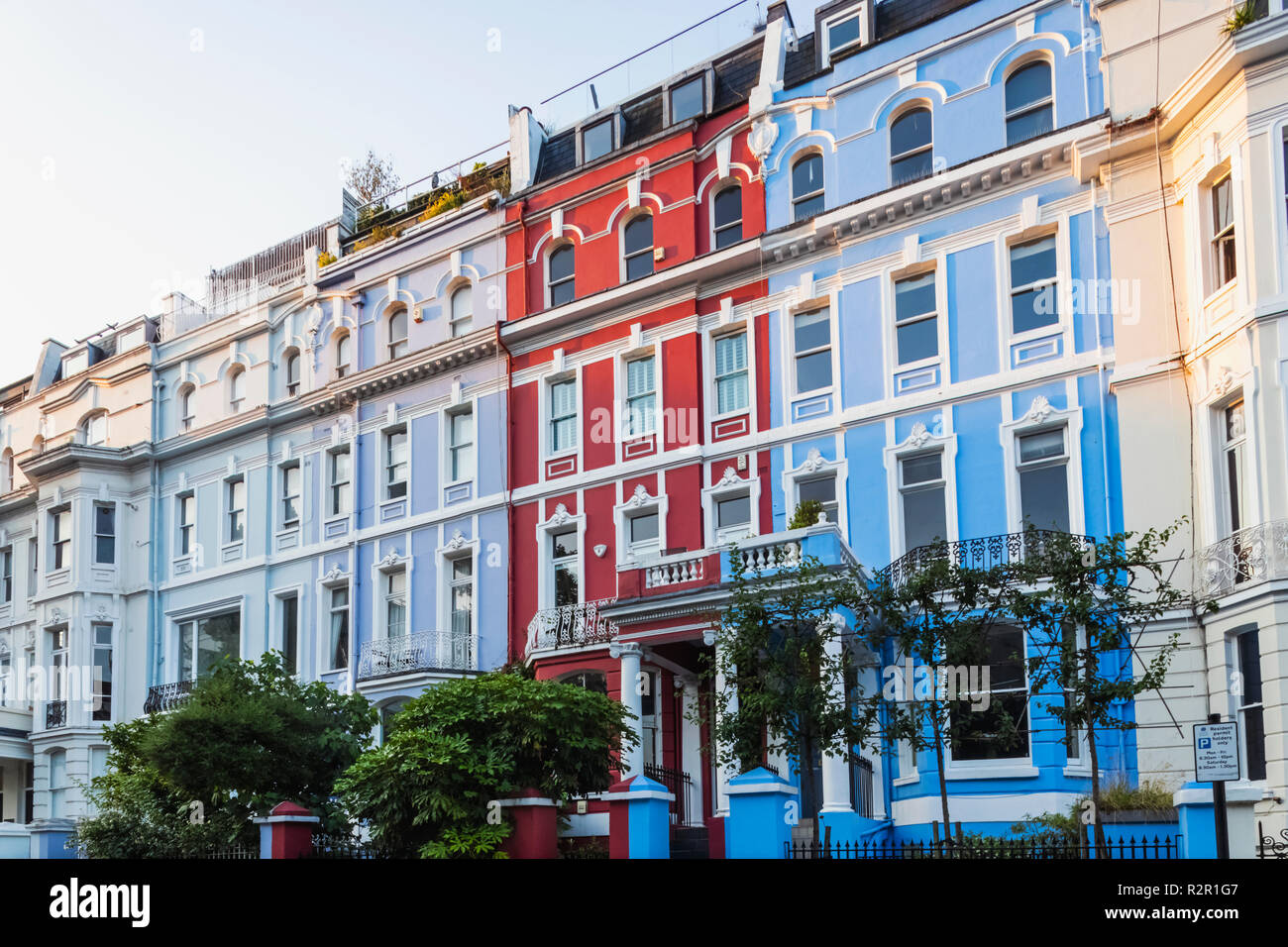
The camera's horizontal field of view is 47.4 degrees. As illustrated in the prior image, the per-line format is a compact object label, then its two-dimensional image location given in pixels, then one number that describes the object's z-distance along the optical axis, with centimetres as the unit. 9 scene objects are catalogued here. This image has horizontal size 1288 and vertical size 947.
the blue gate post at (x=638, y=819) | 1928
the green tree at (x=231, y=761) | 2459
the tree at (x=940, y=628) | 1908
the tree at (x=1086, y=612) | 1803
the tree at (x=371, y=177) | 4284
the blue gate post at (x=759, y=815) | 1803
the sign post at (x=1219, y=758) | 1422
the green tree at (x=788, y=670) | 1966
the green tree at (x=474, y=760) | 2067
